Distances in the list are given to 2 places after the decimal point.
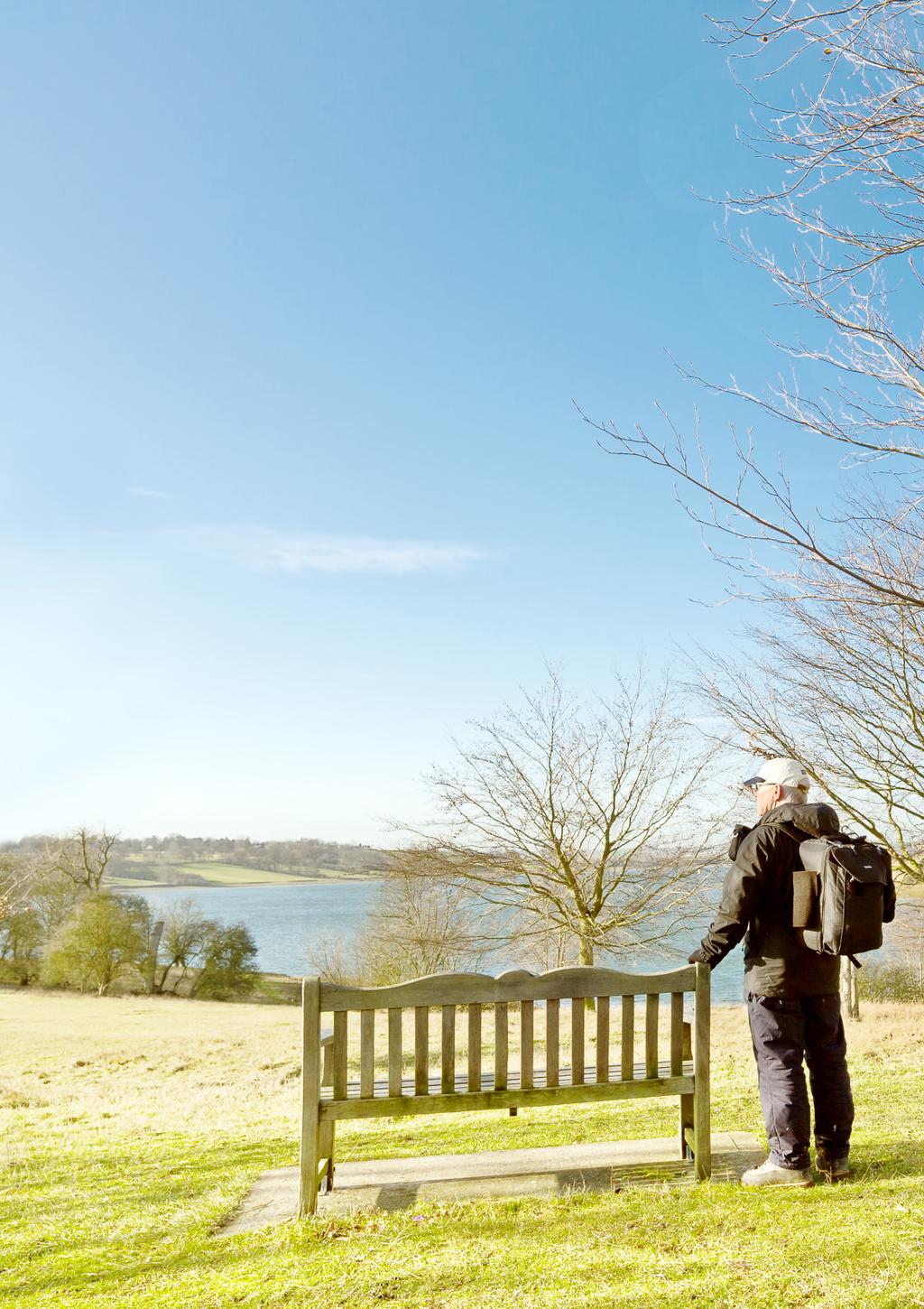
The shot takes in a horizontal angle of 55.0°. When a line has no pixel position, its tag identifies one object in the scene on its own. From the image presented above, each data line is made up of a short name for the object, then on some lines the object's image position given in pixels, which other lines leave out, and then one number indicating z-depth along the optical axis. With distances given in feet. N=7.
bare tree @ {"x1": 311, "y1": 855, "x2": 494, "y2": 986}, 48.83
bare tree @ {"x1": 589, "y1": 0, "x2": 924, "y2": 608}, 10.98
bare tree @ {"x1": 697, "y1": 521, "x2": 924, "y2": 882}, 34.99
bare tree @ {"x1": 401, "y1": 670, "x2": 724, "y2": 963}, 46.19
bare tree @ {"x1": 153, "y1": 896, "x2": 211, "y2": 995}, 127.75
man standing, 13.01
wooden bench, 13.11
